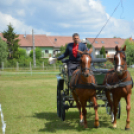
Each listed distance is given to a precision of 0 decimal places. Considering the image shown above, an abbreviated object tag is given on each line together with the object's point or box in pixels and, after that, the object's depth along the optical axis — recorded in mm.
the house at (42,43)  71125
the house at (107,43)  78938
